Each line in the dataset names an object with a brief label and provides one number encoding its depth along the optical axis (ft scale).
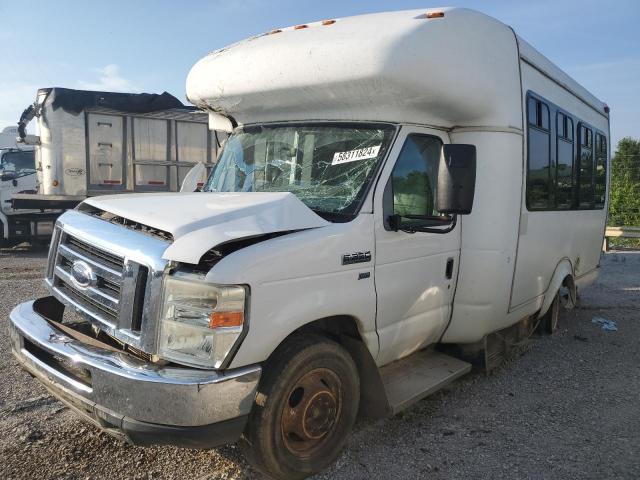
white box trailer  38.27
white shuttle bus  8.71
